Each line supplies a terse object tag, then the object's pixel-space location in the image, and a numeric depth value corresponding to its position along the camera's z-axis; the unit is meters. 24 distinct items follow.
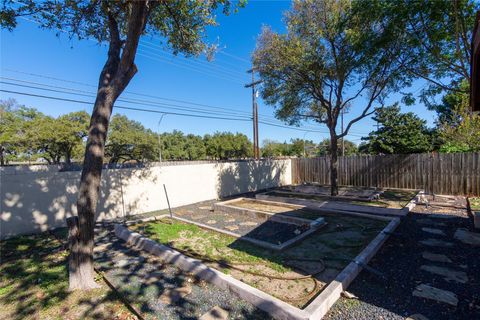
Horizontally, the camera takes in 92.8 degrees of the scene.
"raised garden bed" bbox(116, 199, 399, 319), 2.82
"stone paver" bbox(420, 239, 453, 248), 4.38
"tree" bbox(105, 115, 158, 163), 25.33
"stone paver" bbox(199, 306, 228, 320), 2.54
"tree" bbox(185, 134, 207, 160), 42.93
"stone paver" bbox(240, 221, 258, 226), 6.24
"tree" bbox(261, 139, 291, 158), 52.34
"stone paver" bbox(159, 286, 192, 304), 2.89
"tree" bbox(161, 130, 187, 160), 43.09
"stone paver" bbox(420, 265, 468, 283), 3.18
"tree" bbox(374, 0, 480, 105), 5.84
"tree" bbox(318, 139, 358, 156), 38.38
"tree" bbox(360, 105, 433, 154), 21.23
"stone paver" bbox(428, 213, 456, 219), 6.15
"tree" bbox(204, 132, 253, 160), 42.19
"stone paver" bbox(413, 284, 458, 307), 2.72
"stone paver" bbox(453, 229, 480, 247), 4.41
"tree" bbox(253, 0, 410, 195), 7.51
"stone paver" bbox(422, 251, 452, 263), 3.77
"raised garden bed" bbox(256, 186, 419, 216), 6.93
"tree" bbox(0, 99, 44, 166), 19.03
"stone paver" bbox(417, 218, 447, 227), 5.58
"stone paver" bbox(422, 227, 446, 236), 4.98
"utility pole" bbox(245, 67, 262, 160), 15.23
